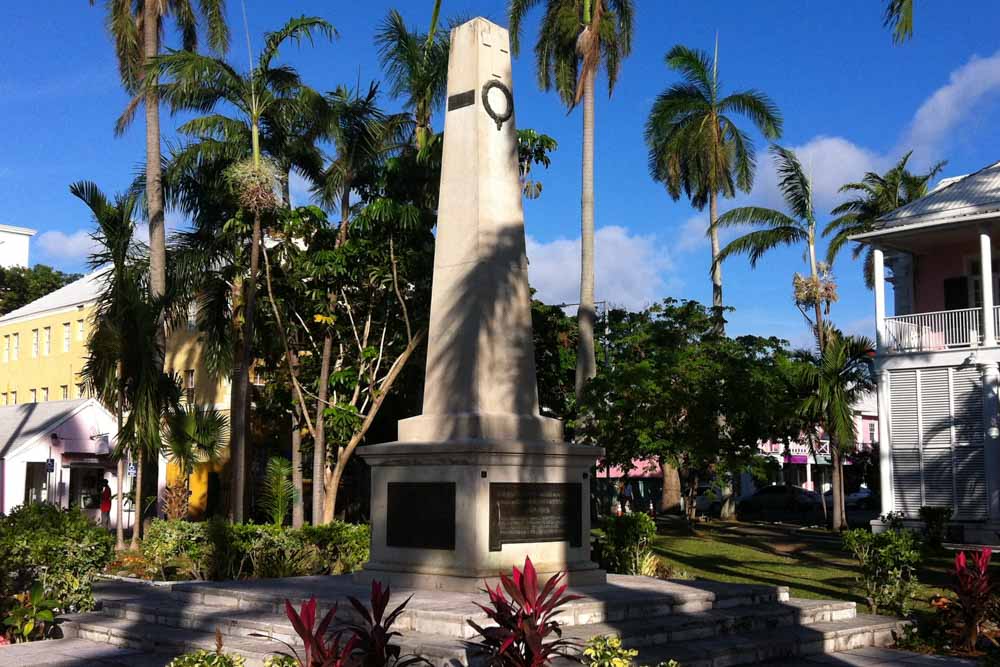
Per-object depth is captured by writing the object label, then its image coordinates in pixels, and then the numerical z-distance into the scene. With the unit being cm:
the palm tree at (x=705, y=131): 3741
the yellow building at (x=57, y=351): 3806
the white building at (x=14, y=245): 7044
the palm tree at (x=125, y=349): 2191
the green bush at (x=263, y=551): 1656
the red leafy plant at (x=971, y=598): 1132
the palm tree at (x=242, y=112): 2345
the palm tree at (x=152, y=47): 2739
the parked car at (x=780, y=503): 4838
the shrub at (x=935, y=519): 2517
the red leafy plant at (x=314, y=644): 715
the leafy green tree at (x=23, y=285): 6291
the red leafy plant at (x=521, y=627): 780
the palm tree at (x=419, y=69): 2694
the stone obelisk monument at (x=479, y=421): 1182
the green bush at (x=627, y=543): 1642
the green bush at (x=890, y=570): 1342
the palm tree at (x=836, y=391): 3116
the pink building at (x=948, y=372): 2786
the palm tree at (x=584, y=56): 2812
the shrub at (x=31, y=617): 1152
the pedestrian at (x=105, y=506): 2962
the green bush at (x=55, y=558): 1304
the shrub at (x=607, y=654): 777
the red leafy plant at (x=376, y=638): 789
